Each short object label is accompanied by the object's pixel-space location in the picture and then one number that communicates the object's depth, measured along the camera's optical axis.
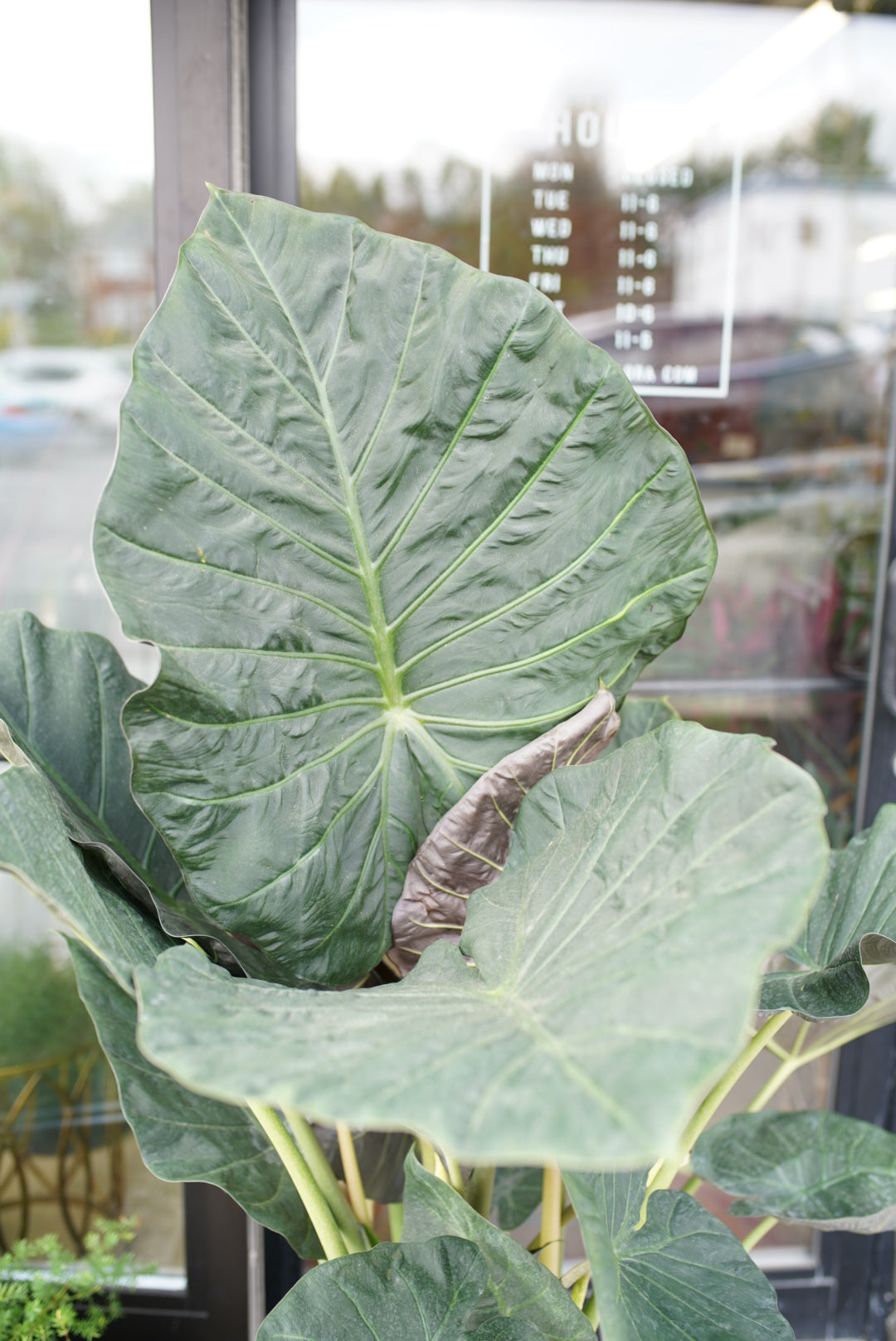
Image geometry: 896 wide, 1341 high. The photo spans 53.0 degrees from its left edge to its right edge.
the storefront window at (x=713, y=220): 1.25
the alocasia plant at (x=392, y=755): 0.48
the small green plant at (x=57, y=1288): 0.88
